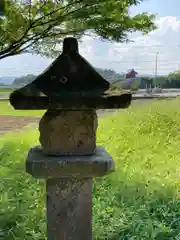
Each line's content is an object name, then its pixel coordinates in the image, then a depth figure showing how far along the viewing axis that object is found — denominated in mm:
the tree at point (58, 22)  1838
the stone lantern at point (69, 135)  1051
